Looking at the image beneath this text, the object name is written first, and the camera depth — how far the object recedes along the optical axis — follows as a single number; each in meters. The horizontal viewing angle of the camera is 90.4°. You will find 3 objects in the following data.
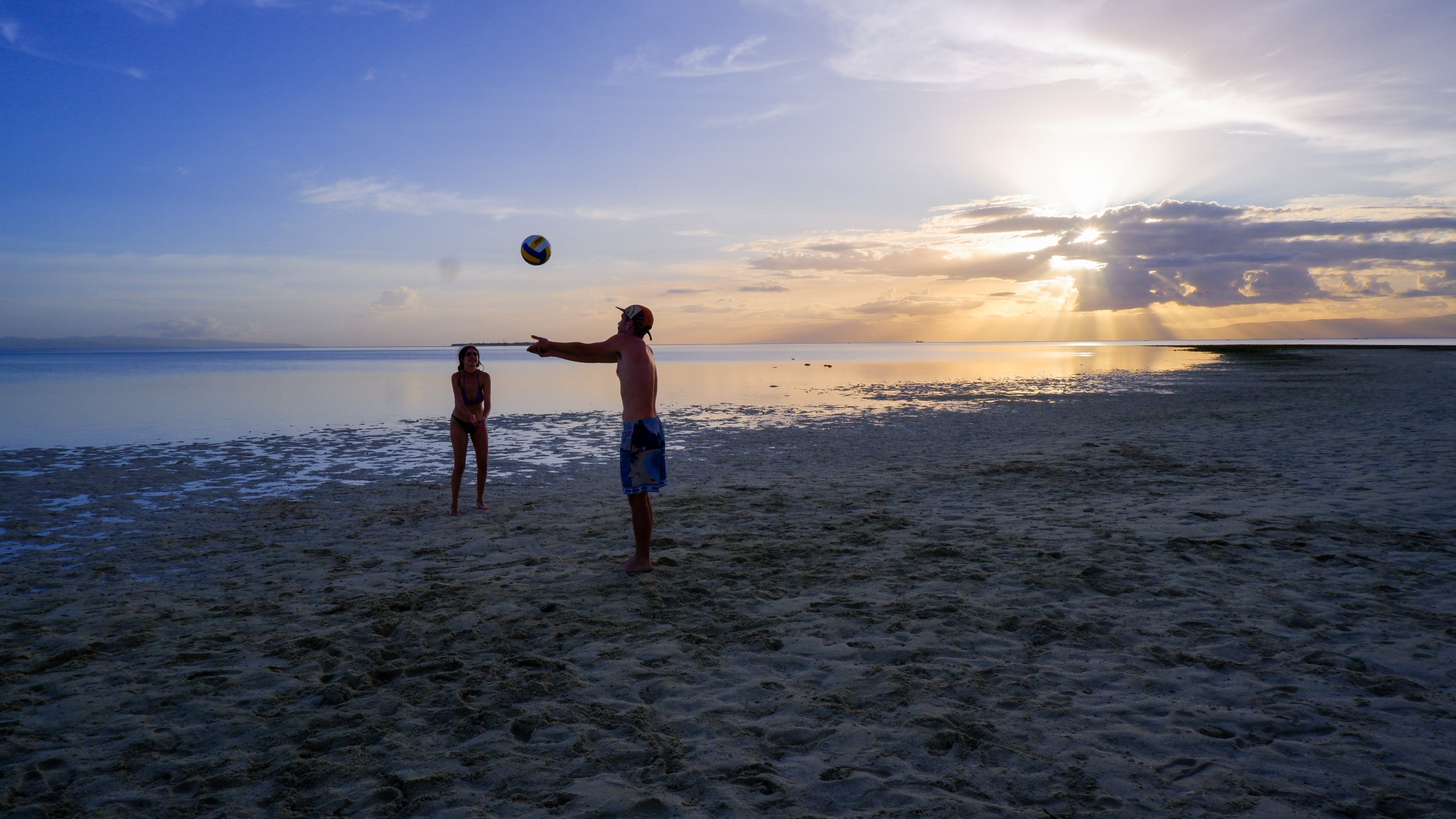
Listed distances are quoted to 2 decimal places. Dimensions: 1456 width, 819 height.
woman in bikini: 9.83
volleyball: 10.59
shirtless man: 6.79
